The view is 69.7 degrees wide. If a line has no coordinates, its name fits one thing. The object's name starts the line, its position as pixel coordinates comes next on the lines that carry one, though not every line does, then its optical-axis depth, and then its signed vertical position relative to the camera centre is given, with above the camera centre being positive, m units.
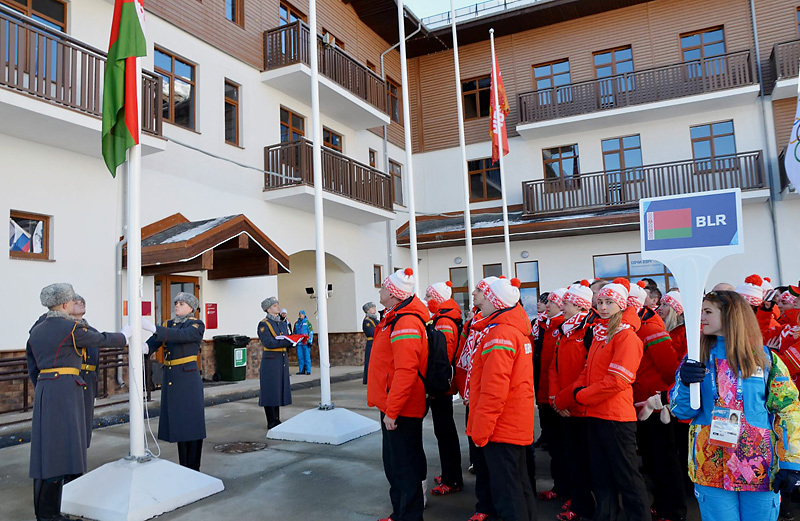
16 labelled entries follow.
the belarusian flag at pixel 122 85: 5.30 +2.21
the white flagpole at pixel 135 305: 5.12 +0.16
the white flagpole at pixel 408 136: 10.62 +3.32
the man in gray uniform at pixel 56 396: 4.67 -0.58
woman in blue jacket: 2.84 -0.66
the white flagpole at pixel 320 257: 8.10 +0.82
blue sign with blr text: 3.32 +0.43
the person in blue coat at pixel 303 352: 16.31 -1.07
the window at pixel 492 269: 21.84 +1.33
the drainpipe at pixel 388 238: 20.97 +2.62
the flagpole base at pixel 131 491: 4.73 -1.44
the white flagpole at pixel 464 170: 12.77 +3.22
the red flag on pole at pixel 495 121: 14.41 +4.60
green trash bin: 13.42 -0.90
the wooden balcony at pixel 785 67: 17.55 +6.83
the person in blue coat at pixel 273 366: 8.26 -0.73
